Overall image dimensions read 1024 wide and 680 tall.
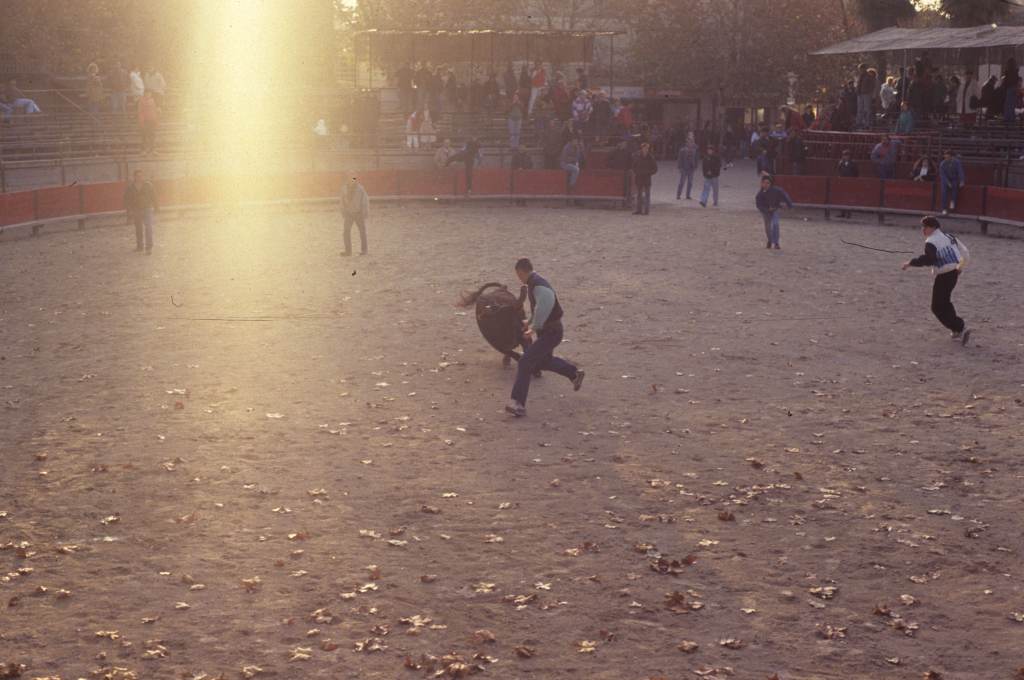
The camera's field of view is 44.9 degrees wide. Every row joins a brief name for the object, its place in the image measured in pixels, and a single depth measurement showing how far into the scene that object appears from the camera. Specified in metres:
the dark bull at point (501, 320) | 14.45
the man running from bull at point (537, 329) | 12.68
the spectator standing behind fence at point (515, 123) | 39.66
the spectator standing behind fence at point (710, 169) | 34.16
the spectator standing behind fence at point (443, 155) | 37.99
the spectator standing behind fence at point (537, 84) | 42.03
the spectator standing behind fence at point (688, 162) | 35.91
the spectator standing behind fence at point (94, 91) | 37.94
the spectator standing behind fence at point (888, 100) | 39.00
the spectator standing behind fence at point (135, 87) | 39.34
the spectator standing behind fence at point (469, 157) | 36.72
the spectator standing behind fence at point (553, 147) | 39.03
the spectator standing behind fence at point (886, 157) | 34.12
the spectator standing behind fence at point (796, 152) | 36.72
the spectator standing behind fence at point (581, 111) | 40.06
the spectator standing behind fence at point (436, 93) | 42.19
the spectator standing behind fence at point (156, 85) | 39.91
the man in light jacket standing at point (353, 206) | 23.92
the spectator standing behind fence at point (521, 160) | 38.88
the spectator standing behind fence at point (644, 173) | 31.98
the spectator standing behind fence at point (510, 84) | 42.03
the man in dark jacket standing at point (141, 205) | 24.52
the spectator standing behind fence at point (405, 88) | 42.44
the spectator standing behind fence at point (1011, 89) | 33.00
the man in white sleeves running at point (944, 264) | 16.02
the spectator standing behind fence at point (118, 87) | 38.38
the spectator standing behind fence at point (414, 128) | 40.97
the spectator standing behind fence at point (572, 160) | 36.22
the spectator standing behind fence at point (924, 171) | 33.41
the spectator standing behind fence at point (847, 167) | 34.97
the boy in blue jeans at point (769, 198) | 25.17
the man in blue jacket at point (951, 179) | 30.56
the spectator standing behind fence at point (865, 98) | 38.78
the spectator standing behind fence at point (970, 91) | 35.59
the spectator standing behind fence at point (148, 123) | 36.75
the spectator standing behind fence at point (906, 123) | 35.19
